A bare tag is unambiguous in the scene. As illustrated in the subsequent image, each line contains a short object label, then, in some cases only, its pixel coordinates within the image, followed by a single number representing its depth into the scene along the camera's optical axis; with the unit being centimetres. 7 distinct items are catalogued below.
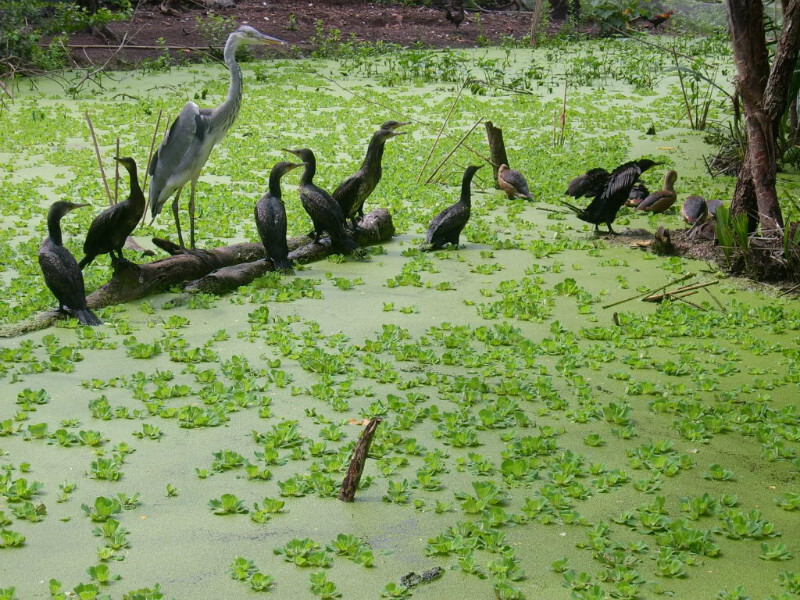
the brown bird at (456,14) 2100
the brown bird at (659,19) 2120
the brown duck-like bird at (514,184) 866
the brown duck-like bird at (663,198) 809
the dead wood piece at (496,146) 913
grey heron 655
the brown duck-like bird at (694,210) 748
